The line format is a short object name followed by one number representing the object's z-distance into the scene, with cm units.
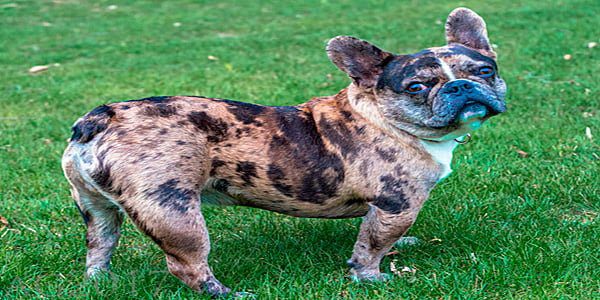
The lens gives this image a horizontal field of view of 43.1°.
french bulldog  354
